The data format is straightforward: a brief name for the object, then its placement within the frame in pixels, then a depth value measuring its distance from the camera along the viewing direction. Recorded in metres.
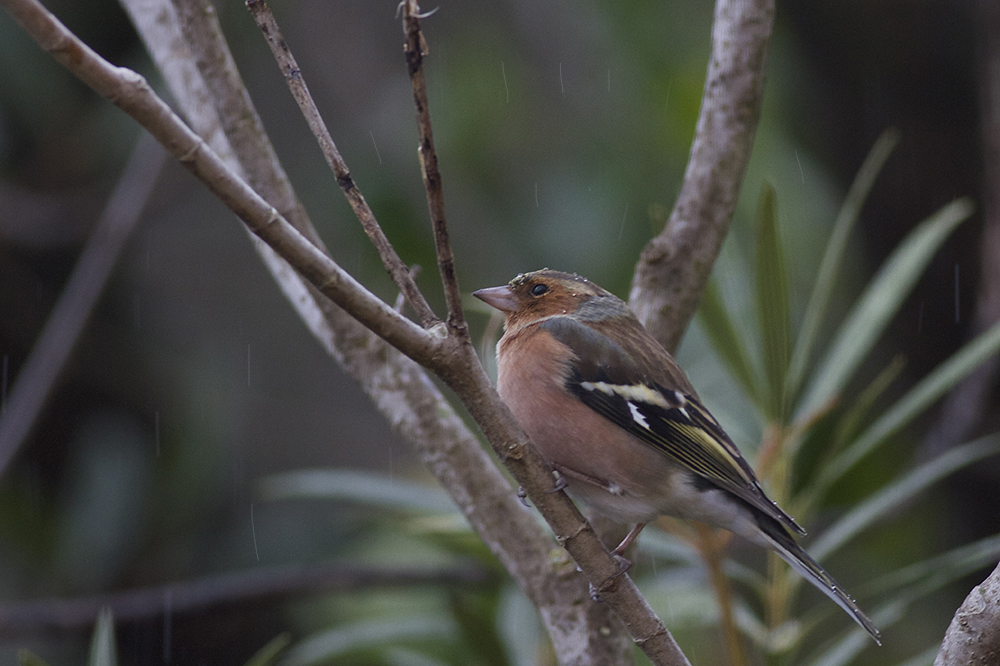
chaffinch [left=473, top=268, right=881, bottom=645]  4.52
